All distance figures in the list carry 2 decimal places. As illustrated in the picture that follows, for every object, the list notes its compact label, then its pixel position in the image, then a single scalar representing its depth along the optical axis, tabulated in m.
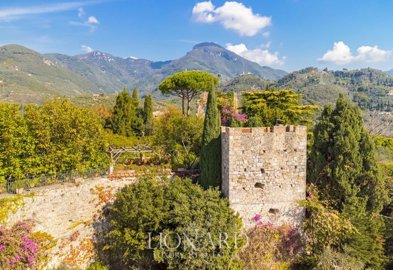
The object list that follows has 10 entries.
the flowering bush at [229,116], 24.29
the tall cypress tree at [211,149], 16.41
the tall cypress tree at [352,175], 14.77
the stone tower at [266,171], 15.01
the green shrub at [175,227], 13.75
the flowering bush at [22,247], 13.15
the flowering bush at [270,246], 14.92
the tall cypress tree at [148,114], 37.19
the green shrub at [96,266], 16.09
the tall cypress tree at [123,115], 34.25
